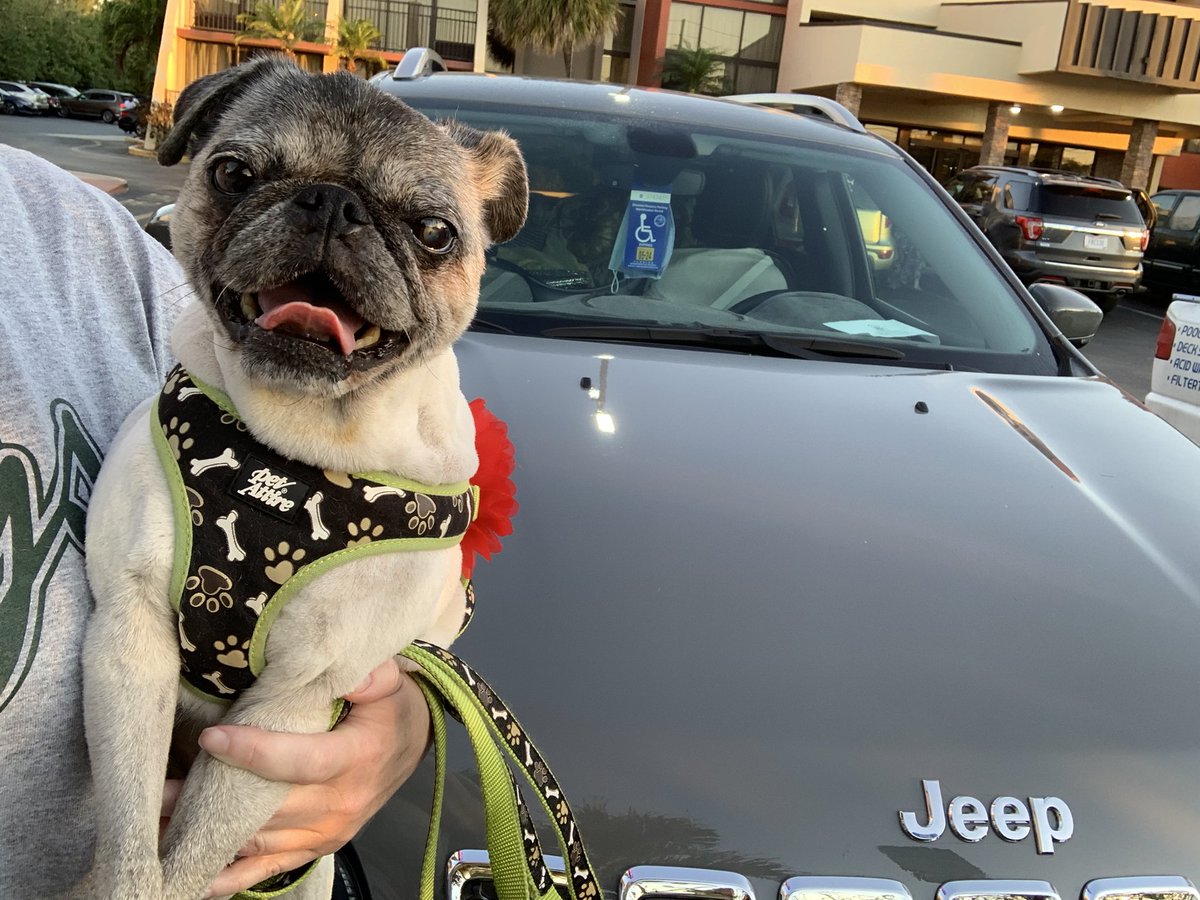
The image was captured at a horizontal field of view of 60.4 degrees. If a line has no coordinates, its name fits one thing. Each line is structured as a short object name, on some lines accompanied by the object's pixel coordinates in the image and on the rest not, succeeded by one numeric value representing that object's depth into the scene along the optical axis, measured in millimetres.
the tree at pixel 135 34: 37969
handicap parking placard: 3244
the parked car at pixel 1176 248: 16625
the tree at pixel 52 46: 61469
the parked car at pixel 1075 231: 14266
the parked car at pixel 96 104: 53275
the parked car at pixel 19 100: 49406
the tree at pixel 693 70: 34094
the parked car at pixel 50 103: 52781
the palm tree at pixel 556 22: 34094
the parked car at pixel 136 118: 34062
